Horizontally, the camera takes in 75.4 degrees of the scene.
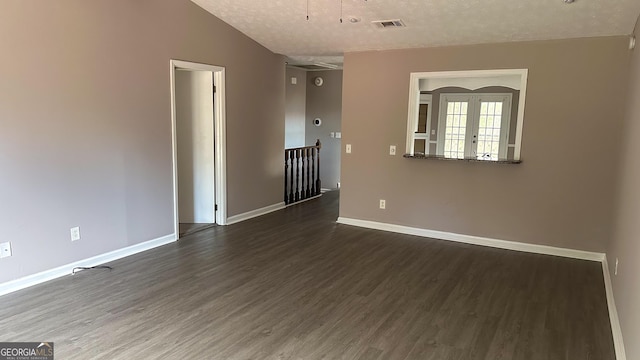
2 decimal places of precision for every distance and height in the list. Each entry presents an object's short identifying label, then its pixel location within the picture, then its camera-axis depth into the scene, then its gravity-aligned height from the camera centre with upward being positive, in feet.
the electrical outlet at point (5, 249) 10.59 -3.33
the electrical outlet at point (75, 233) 12.18 -3.30
